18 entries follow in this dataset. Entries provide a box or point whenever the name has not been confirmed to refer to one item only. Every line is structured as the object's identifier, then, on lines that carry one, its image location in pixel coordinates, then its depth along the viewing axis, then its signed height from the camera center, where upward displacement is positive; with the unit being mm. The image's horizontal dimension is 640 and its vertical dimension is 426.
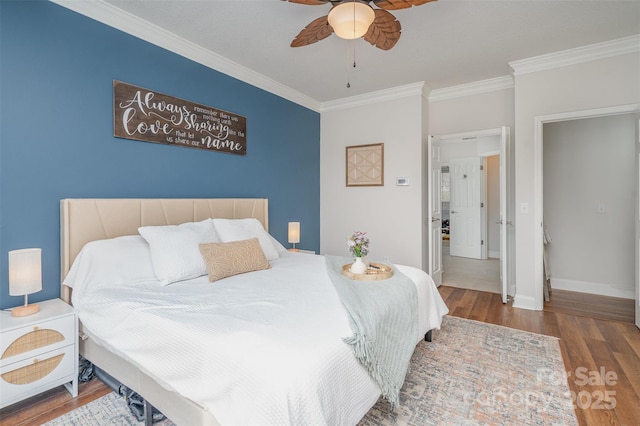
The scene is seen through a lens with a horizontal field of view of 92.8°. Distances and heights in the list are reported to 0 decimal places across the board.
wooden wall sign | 2562 +878
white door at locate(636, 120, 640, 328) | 2920 -259
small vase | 2354 -433
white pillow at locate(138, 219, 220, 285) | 2217 -303
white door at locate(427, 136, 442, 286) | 4297 -11
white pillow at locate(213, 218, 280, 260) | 2787 -191
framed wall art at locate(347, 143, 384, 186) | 4504 +709
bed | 1143 -560
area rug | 1732 -1161
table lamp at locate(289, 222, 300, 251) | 3984 -265
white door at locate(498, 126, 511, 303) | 3662 +12
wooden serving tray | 2279 -477
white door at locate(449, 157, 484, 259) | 6363 +68
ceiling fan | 1830 +1262
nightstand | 1724 -839
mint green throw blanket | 1463 -615
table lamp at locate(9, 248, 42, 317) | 1837 -378
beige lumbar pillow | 2303 -368
